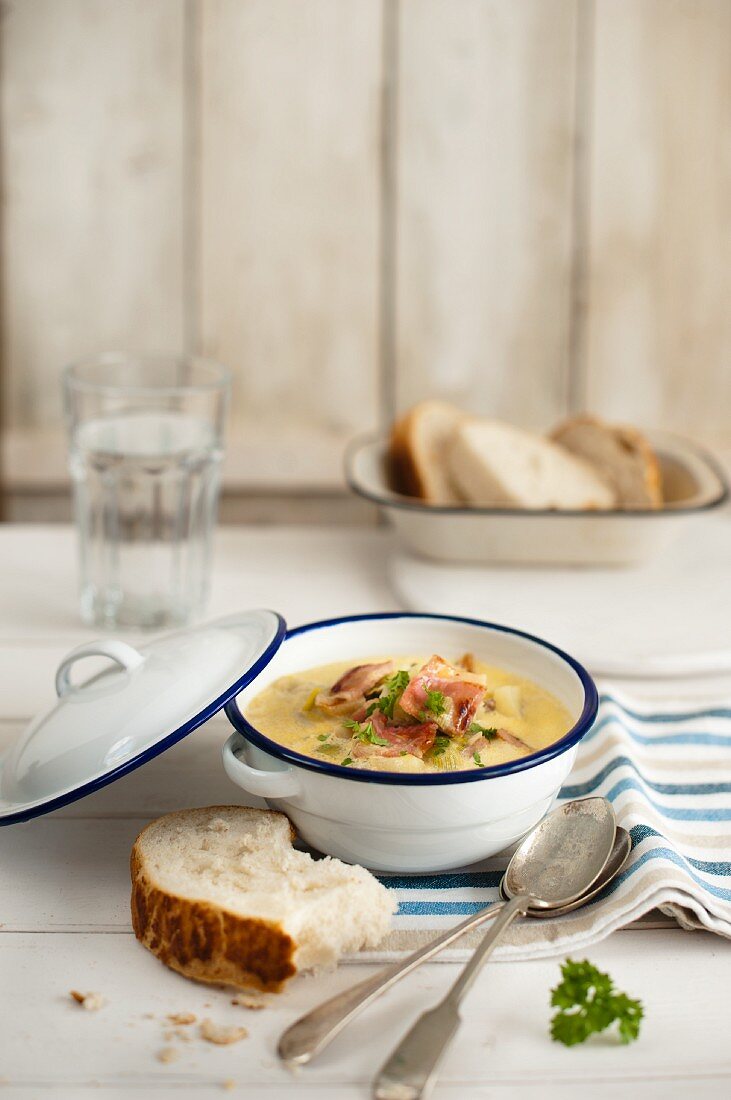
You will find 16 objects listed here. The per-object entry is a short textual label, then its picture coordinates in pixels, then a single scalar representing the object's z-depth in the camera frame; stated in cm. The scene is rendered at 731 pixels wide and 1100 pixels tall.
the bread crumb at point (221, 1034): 84
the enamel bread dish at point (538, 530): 170
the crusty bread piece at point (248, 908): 90
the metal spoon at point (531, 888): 79
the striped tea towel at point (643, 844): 96
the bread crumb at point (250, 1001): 88
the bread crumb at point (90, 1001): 88
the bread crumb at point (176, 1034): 85
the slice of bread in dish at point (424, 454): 186
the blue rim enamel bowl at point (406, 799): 95
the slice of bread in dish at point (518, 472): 181
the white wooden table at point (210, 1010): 82
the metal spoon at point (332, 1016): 82
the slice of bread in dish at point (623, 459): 186
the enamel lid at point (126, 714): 100
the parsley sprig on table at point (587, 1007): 85
